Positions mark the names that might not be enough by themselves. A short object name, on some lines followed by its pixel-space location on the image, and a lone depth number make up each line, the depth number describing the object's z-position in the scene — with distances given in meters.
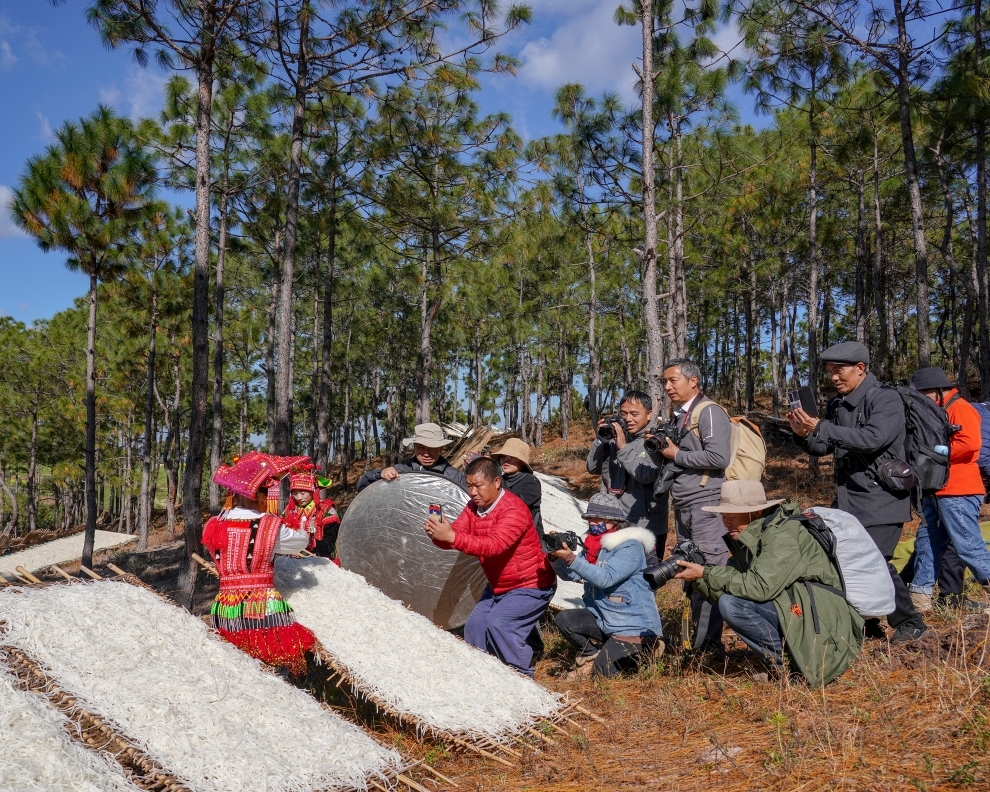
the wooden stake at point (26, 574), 3.77
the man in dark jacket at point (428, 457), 5.69
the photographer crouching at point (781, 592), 3.35
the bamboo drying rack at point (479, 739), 3.07
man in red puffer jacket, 4.17
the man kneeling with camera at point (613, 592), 4.16
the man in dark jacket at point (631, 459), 4.77
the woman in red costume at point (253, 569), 3.64
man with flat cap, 3.91
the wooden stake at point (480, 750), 2.97
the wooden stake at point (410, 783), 2.63
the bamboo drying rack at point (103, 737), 2.36
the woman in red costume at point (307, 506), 4.20
